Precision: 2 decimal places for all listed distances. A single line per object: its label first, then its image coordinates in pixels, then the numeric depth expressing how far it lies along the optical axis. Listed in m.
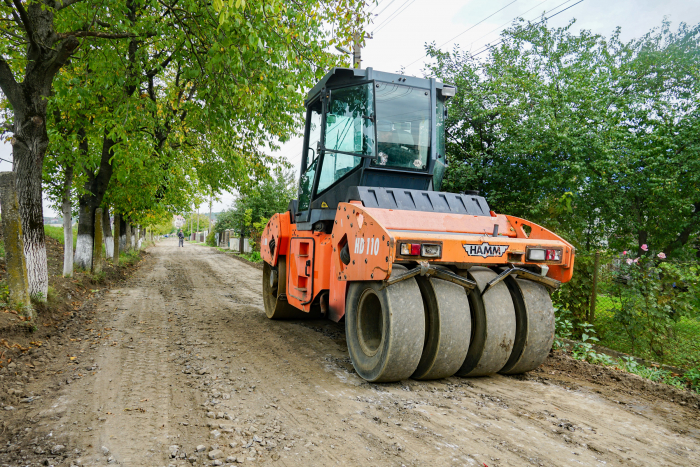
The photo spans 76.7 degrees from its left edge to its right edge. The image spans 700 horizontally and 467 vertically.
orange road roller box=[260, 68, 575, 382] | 3.89
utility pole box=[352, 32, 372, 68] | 11.03
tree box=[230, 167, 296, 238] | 24.86
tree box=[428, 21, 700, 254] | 8.98
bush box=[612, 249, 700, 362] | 5.51
